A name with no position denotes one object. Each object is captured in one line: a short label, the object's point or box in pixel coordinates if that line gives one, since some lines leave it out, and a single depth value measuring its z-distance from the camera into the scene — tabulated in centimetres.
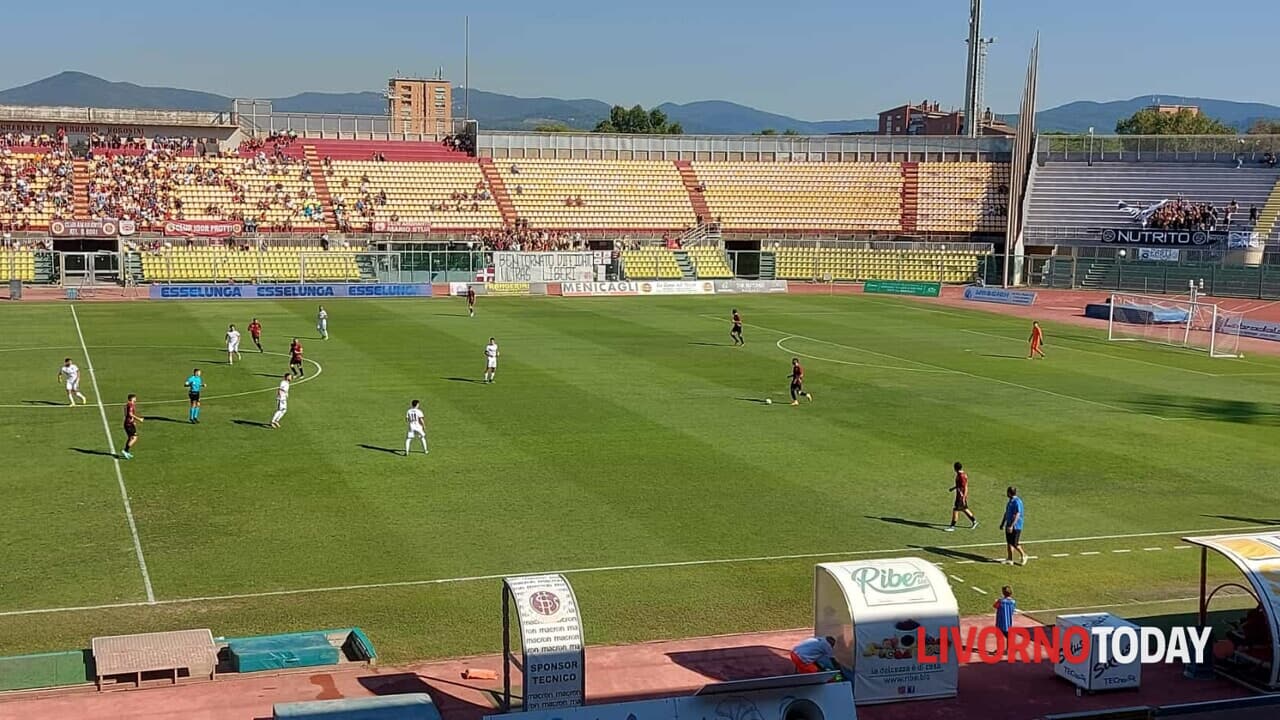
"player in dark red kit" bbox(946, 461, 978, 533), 2420
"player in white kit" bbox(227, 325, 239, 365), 4322
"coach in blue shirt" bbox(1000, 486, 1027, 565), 2211
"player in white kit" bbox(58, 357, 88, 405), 3478
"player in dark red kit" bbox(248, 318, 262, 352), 4584
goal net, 5359
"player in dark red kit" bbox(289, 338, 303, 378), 3965
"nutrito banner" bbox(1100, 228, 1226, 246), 8242
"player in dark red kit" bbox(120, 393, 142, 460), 2902
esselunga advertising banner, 6738
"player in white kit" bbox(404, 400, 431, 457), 2952
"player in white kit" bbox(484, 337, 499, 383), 3972
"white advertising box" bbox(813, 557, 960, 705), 1631
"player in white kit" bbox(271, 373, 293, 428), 3247
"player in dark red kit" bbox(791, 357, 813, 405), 3668
